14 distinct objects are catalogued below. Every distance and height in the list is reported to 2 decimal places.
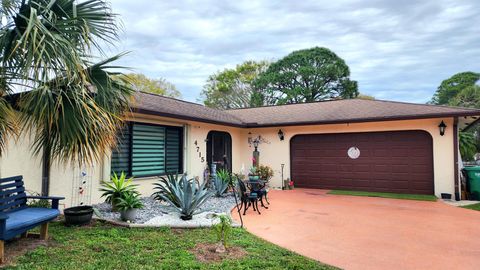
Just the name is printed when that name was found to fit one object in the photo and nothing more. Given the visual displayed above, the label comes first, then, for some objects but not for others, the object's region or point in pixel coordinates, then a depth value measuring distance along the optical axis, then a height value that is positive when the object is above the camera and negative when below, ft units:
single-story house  23.48 +0.44
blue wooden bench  11.40 -2.96
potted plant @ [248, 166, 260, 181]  29.38 -2.71
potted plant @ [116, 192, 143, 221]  17.99 -3.44
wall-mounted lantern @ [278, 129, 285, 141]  38.74 +2.17
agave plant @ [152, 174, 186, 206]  20.57 -2.79
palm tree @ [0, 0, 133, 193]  11.63 +3.31
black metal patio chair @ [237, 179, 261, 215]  22.64 -3.60
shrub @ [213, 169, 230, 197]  28.32 -3.31
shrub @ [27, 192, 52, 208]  18.45 -3.39
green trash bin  28.96 -2.95
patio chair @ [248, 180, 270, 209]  24.71 -3.35
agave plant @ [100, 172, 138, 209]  18.88 -2.66
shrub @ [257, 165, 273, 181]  37.32 -2.72
